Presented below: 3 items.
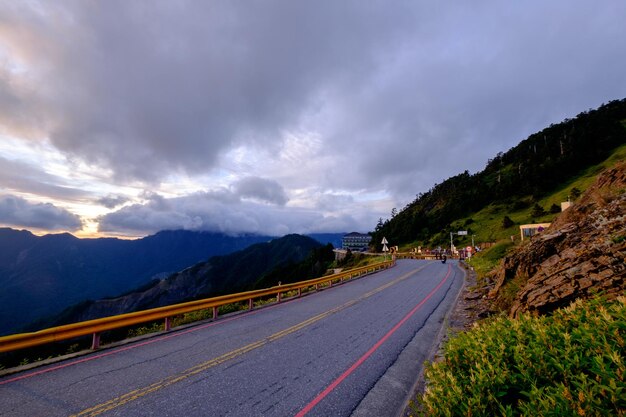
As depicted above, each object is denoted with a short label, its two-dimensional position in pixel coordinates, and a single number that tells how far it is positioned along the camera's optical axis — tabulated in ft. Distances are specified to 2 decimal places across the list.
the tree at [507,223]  224.27
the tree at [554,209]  206.79
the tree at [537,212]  219.45
